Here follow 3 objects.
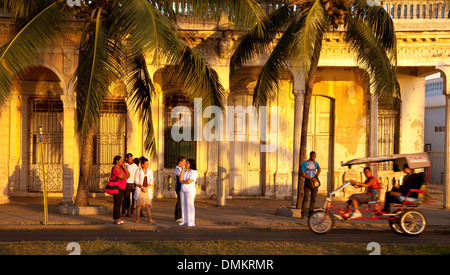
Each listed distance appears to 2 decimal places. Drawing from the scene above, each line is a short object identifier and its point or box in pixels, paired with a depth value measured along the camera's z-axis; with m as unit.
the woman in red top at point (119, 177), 14.60
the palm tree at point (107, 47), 12.93
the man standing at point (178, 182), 14.70
